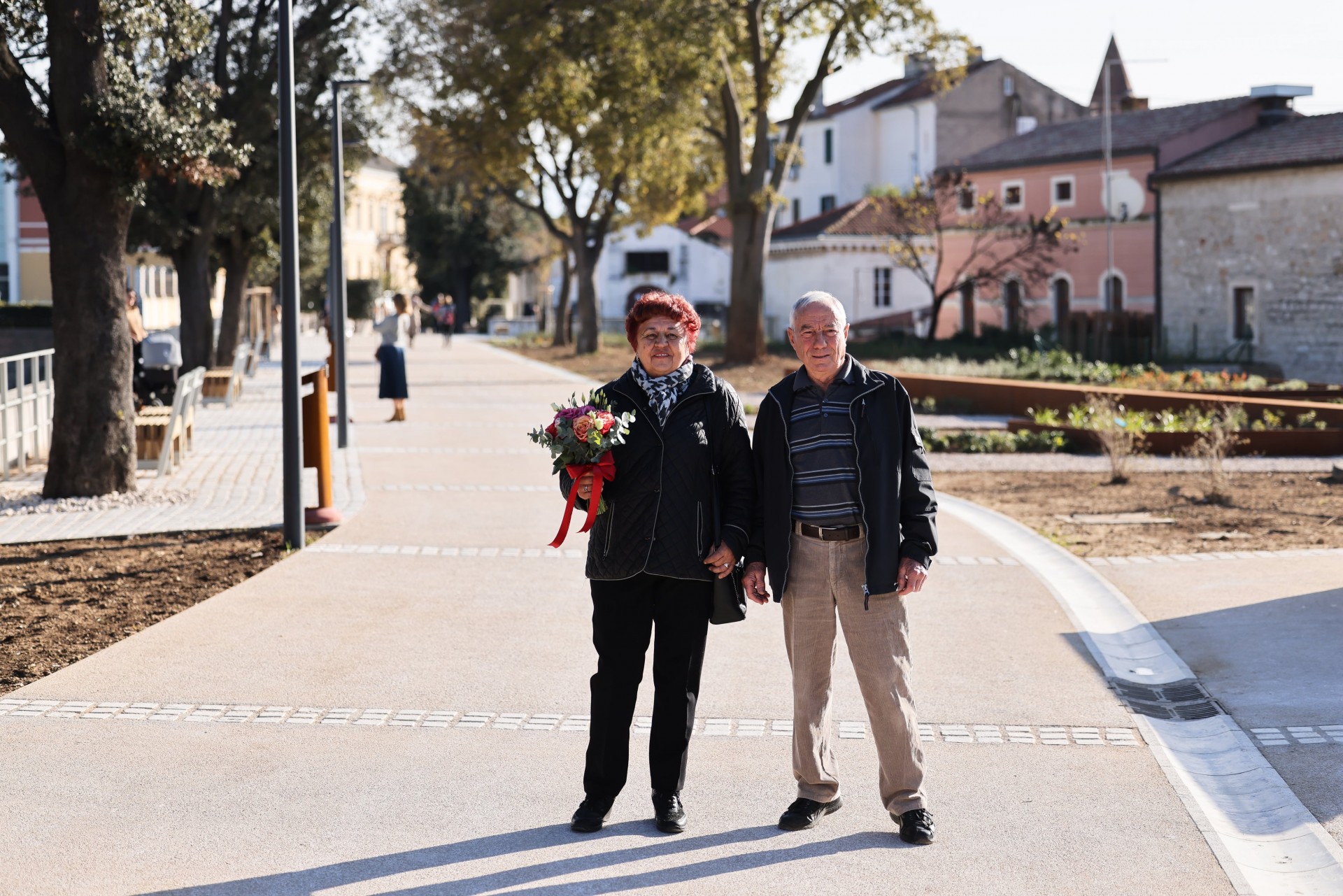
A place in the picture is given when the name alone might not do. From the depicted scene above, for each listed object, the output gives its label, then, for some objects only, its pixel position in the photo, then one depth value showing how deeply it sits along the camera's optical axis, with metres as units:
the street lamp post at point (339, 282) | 18.95
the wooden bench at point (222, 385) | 26.16
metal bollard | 12.23
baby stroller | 20.09
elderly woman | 5.08
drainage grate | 6.75
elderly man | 4.96
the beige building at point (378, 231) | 92.06
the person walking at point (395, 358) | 21.92
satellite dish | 49.22
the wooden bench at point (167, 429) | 14.75
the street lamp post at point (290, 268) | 10.92
